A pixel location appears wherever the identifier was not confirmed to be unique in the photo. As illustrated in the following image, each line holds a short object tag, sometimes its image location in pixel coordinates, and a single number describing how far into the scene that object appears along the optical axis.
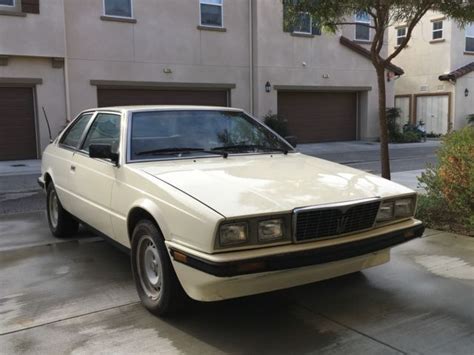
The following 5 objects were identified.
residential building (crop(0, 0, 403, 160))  14.63
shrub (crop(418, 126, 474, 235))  6.04
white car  3.35
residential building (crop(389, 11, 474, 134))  24.89
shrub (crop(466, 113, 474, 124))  24.92
